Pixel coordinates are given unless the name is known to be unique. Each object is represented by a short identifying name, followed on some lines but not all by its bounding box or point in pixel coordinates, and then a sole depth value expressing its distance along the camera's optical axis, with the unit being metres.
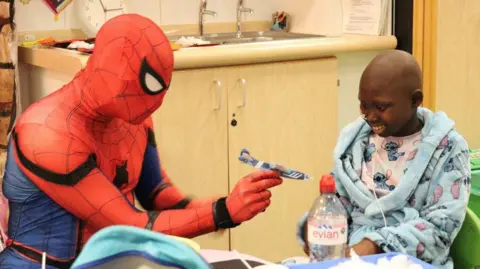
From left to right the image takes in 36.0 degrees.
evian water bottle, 1.44
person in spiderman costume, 1.49
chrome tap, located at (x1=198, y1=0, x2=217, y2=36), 3.26
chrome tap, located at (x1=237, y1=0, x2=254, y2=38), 3.37
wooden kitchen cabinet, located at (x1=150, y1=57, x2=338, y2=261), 2.68
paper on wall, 3.06
